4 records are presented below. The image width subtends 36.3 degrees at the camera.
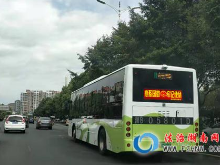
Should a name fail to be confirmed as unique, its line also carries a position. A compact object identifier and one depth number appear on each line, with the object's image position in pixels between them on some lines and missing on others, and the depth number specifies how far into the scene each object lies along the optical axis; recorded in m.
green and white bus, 10.53
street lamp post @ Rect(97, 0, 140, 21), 27.48
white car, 27.03
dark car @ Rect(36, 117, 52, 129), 36.28
